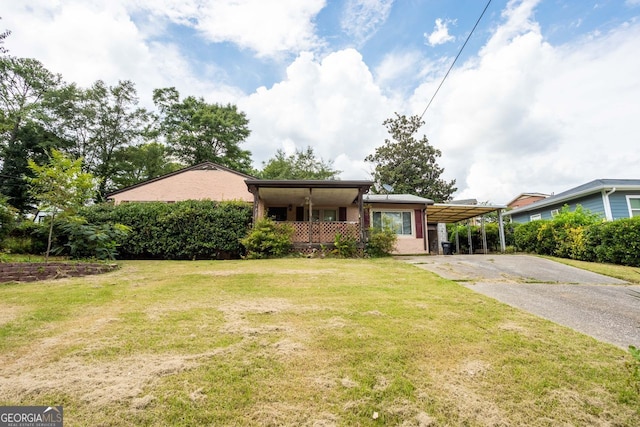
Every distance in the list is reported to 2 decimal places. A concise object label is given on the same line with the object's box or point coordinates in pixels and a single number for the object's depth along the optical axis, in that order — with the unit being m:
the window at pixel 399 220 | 14.58
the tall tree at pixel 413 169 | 31.33
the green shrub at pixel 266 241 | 10.58
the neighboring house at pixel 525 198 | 26.78
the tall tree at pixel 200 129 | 28.55
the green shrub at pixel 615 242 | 8.72
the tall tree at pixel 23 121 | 22.19
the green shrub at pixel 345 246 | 11.26
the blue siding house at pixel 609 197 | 13.05
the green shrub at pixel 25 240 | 9.57
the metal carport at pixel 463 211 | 14.22
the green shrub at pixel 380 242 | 11.65
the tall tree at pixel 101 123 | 24.89
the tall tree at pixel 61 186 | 7.71
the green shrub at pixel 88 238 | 8.77
